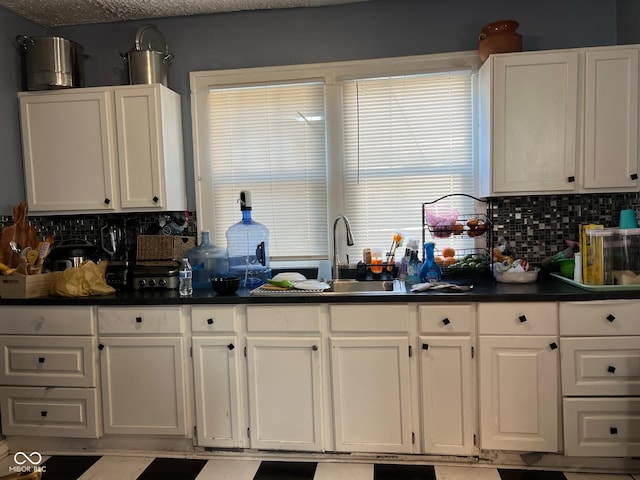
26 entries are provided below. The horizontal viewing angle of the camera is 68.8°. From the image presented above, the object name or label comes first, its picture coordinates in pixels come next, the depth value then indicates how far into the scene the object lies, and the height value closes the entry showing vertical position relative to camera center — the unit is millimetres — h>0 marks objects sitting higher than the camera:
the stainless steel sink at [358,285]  2703 -447
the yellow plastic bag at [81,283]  2494 -352
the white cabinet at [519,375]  2189 -811
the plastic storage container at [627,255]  2230 -261
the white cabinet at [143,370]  2420 -807
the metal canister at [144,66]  2783 +897
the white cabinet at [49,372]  2467 -816
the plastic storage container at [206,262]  2816 -295
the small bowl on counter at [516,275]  2475 -376
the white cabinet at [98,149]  2723 +404
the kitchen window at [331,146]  2816 +396
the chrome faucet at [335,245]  2639 -203
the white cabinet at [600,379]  2150 -826
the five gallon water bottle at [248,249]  2771 -230
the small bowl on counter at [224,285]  2441 -376
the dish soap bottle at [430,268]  2537 -335
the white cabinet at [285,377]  2334 -836
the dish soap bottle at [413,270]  2590 -349
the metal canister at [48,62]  2736 +922
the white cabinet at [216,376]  2389 -833
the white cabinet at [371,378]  2277 -835
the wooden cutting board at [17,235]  2668 -92
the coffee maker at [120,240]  2961 -155
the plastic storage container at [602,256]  2230 -263
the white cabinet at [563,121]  2391 +423
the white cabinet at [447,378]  2238 -830
